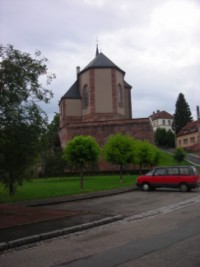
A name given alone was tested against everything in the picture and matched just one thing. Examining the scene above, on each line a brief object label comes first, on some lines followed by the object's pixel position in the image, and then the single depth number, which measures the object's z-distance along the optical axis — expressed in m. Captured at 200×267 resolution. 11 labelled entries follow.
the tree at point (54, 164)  33.20
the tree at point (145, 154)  27.63
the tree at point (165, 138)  71.11
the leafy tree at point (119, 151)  25.67
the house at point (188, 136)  67.36
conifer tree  77.62
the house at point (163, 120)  93.64
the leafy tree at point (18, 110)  11.13
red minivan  18.58
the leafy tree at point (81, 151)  23.56
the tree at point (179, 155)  35.85
